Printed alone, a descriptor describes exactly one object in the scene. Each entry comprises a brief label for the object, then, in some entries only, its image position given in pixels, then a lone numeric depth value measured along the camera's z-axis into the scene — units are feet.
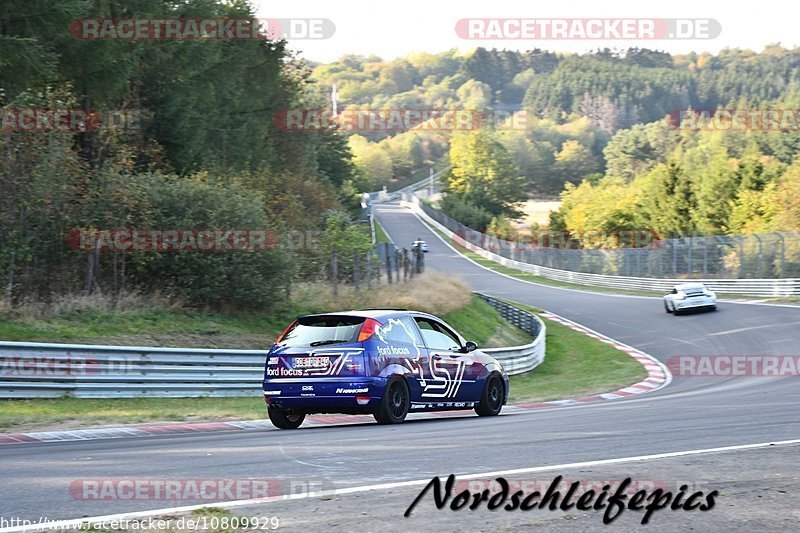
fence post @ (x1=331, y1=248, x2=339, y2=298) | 90.48
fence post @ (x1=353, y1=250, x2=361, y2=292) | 93.98
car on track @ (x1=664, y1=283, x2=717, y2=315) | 137.39
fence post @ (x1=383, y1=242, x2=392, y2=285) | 104.88
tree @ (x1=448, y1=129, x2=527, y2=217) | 465.47
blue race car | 41.93
